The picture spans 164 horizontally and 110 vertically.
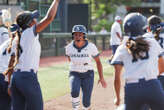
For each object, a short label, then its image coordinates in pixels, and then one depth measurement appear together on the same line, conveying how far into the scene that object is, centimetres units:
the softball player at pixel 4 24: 1152
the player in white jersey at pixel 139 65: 799
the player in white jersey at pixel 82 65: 1315
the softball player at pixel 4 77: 1040
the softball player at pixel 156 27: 1245
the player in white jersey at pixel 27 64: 907
